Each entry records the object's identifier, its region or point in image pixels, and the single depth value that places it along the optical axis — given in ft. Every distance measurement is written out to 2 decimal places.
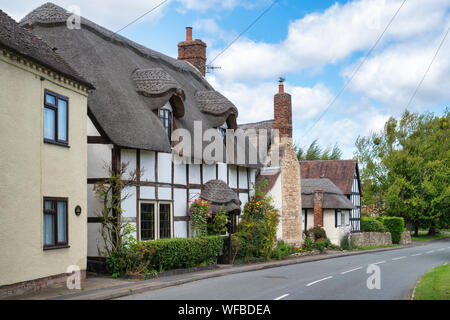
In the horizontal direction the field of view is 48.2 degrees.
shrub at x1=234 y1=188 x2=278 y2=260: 78.65
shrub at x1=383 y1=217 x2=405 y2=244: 153.17
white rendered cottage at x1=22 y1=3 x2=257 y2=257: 56.59
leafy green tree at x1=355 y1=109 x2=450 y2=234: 168.66
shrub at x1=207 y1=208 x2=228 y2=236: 69.92
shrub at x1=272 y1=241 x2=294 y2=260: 87.25
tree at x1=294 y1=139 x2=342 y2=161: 231.71
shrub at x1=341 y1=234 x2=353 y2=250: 120.47
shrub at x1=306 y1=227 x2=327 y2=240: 109.29
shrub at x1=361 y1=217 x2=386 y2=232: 150.20
